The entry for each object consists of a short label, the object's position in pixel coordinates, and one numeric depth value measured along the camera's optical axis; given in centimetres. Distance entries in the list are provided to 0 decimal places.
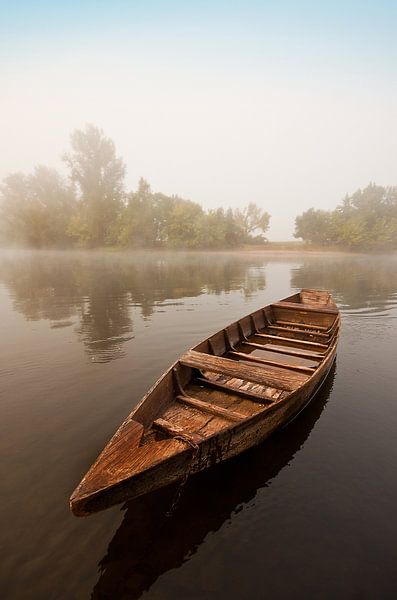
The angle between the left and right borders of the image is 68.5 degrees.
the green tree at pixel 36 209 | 6956
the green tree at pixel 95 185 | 6812
